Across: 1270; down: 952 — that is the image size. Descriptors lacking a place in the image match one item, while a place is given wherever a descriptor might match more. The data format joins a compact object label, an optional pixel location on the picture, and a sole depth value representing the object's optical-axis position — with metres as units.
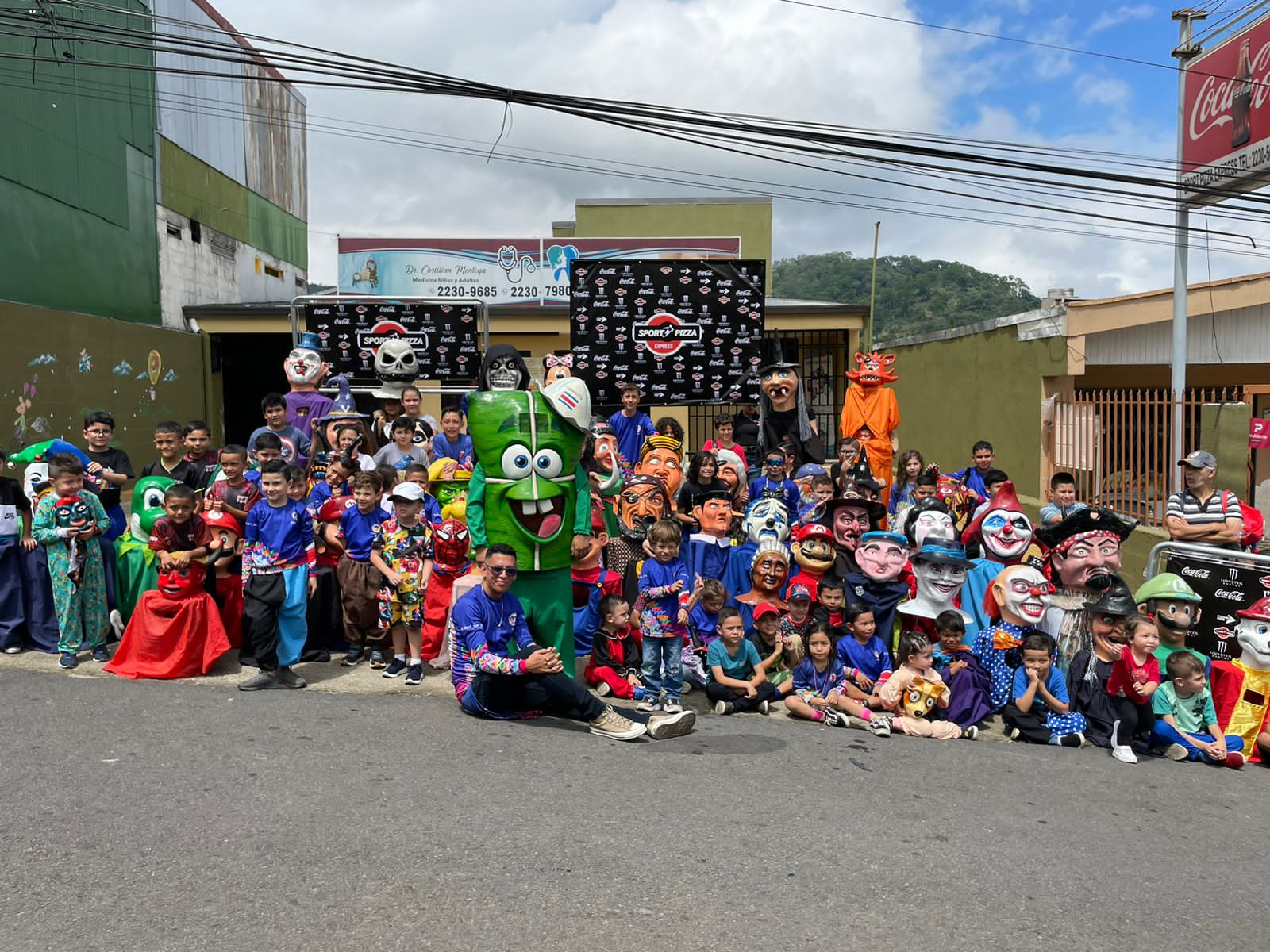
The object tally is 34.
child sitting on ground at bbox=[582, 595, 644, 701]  6.04
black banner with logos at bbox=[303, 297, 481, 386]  11.09
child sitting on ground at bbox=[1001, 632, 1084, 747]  5.49
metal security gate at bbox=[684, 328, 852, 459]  16.62
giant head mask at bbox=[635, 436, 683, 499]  7.51
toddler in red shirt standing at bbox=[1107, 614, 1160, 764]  5.32
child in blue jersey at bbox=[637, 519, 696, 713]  5.66
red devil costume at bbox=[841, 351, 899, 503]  9.20
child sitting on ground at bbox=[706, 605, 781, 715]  5.79
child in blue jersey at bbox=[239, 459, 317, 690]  5.86
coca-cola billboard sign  10.93
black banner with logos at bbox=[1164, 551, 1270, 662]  5.63
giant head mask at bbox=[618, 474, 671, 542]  6.93
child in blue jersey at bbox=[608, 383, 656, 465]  8.93
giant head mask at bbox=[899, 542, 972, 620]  5.80
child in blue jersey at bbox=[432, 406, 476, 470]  7.84
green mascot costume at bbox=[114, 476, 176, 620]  6.38
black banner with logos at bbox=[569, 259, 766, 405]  10.84
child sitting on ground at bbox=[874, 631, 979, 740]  5.50
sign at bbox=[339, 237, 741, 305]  17.84
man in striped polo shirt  6.34
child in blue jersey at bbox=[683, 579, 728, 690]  5.96
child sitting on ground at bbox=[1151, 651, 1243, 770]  5.28
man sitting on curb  5.11
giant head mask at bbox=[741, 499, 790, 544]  6.55
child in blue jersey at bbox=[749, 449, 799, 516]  7.45
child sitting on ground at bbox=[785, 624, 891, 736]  5.56
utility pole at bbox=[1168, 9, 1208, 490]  11.40
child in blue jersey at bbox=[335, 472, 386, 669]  6.39
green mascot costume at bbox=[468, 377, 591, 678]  5.37
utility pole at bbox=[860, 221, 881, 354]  16.47
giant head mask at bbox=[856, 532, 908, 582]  6.06
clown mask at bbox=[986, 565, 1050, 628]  5.78
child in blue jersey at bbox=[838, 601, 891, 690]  5.76
